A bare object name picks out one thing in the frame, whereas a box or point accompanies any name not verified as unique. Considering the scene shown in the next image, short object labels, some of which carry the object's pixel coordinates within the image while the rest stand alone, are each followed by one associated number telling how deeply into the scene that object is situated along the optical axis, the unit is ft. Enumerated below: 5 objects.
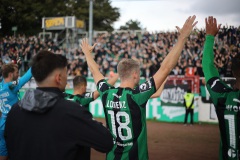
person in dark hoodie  6.89
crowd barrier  52.75
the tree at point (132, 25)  248.15
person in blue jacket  18.08
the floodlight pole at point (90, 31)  64.69
